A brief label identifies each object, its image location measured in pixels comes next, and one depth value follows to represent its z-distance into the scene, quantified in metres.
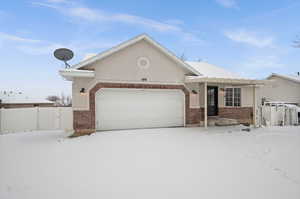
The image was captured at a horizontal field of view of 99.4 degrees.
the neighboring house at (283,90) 15.09
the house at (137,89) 6.53
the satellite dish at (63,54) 7.27
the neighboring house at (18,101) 16.66
